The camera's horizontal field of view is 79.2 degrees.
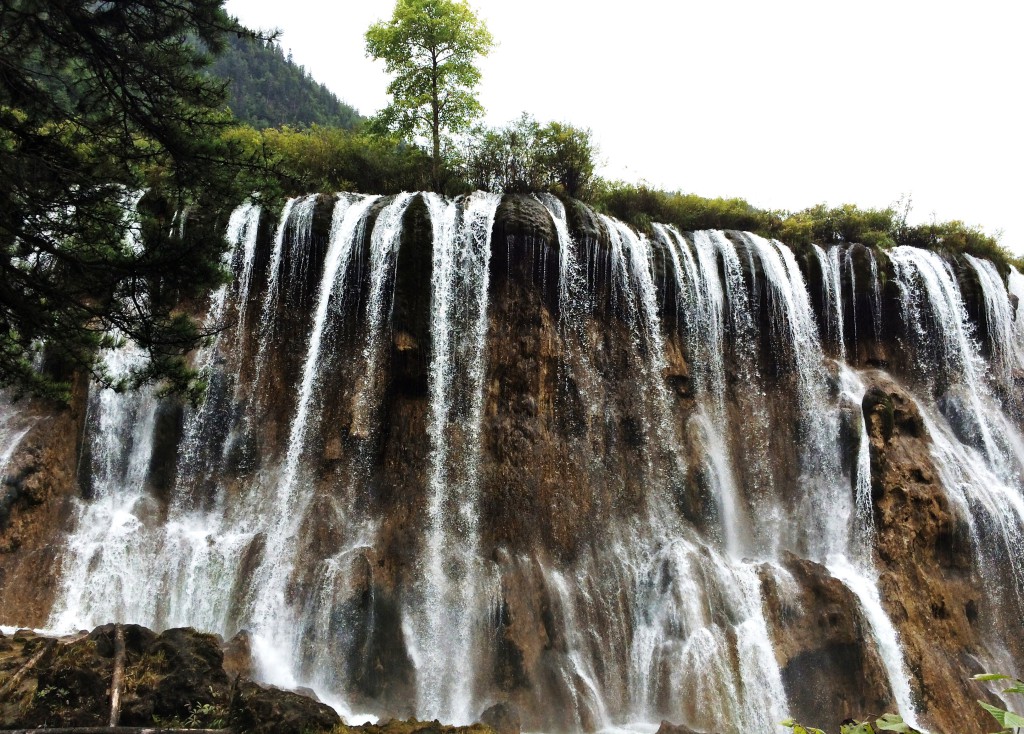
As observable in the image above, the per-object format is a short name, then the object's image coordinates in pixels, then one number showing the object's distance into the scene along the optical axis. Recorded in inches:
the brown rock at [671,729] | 323.0
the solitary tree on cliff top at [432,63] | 774.5
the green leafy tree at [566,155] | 697.0
